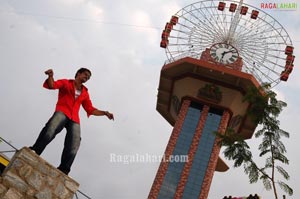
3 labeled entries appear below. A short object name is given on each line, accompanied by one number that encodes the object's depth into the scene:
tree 11.18
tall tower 29.98
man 5.93
